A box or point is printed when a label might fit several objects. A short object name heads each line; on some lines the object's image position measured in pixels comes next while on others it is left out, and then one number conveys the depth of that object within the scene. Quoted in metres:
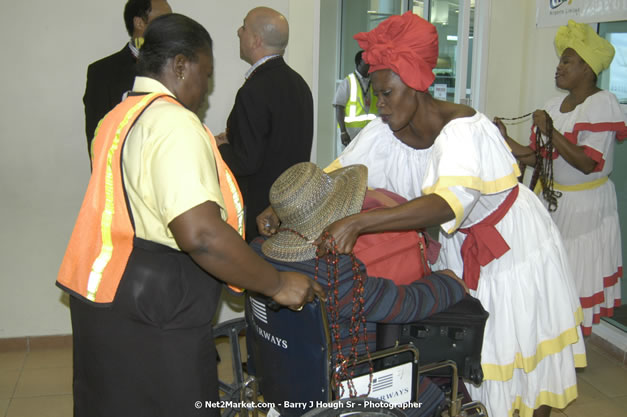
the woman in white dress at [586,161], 3.19
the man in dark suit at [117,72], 3.02
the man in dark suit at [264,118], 2.91
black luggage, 1.78
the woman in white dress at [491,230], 1.81
